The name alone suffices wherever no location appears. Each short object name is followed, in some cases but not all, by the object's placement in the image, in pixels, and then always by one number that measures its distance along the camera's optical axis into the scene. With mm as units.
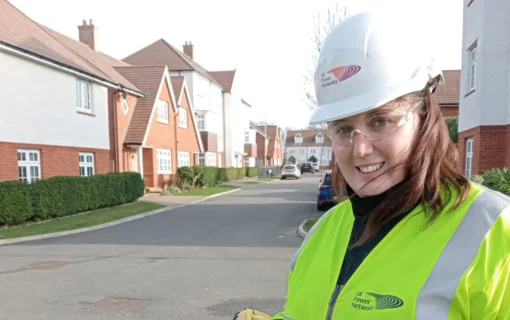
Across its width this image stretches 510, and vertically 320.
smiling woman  938
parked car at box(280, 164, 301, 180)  41031
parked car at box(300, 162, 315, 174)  59531
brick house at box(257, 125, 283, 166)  68806
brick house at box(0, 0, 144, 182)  11938
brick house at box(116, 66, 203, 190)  20297
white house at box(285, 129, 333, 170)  91500
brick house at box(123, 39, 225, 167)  31406
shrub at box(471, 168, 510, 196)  6672
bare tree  12181
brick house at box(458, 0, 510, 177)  9344
